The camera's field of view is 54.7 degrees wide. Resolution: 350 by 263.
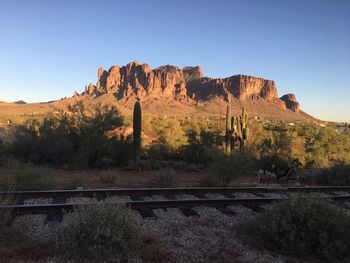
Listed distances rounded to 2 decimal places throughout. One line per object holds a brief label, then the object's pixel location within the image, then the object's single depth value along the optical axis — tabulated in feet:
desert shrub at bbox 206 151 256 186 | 44.50
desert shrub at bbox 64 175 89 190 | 38.90
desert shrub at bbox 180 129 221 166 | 68.01
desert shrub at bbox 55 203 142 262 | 18.20
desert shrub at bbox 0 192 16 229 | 21.47
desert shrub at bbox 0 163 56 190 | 36.65
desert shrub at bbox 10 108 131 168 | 61.00
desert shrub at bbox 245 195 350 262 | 20.47
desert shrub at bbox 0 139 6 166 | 55.68
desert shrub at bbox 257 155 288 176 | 57.36
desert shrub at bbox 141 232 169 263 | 18.58
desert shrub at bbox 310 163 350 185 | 48.57
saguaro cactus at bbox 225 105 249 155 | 69.21
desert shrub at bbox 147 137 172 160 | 68.33
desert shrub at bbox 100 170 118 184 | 44.45
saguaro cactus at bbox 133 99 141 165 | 60.39
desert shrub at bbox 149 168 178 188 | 42.01
